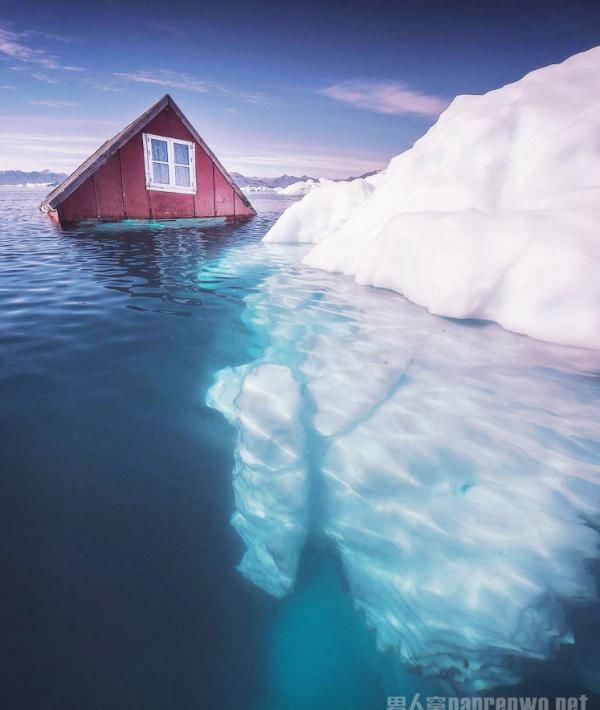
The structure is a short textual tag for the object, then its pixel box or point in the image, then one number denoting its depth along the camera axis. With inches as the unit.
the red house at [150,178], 426.9
